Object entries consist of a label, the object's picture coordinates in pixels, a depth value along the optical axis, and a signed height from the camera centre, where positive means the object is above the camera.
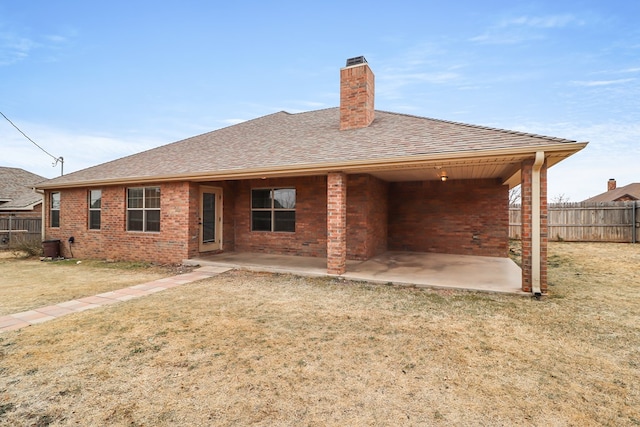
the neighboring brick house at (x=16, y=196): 17.62 +1.17
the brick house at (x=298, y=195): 7.29 +0.66
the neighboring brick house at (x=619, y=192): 24.72 +2.12
